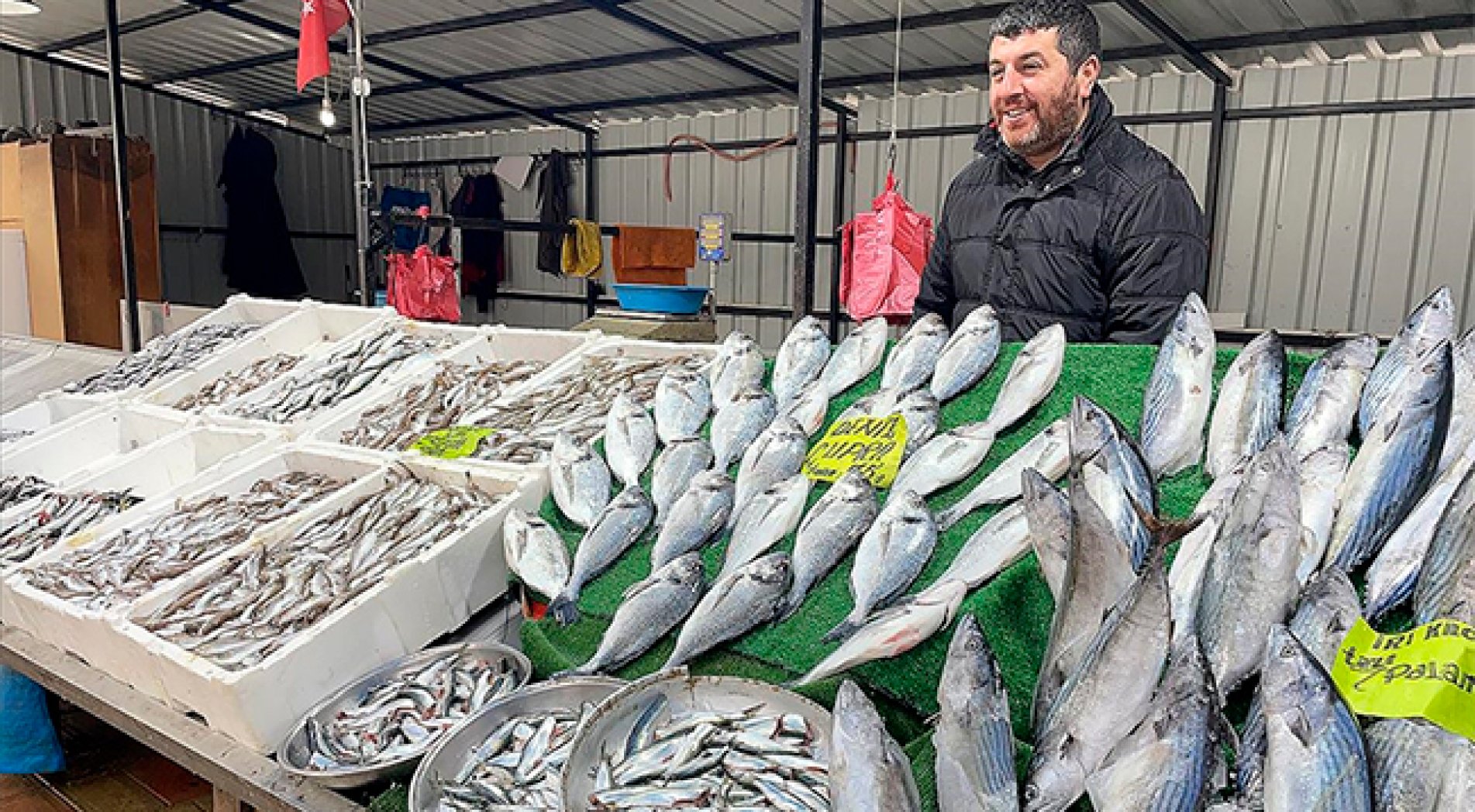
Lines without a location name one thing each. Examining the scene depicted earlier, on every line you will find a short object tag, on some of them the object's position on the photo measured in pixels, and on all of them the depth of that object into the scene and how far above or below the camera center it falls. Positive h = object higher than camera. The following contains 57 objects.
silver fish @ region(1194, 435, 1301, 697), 1.11 -0.37
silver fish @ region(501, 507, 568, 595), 1.97 -0.64
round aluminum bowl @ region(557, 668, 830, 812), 1.32 -0.69
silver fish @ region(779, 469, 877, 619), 1.67 -0.49
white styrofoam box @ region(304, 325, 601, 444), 3.14 -0.34
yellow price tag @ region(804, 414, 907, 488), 1.86 -0.38
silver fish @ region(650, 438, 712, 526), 2.09 -0.47
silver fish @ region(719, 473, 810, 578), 1.77 -0.49
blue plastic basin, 5.48 -0.21
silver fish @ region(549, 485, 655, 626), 1.89 -0.59
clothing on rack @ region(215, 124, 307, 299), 14.24 +0.43
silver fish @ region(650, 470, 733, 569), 1.88 -0.52
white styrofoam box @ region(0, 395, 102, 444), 4.02 -0.74
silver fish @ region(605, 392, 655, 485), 2.25 -0.44
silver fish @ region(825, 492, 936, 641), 1.54 -0.48
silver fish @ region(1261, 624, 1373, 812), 0.85 -0.44
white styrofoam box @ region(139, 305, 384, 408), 3.77 -0.40
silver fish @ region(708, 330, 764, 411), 2.38 -0.27
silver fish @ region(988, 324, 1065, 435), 1.83 -0.21
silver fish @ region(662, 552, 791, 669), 1.60 -0.60
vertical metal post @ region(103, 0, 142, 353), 6.00 +0.27
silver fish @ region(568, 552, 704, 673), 1.69 -0.65
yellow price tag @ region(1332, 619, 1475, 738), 0.86 -0.39
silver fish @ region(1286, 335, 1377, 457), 1.46 -0.19
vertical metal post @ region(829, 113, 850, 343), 10.38 +1.10
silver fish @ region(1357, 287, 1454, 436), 1.38 -0.10
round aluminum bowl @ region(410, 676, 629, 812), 1.46 -0.79
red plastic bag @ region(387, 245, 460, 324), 7.85 -0.23
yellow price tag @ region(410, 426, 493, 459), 2.52 -0.51
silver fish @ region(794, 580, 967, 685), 1.39 -0.54
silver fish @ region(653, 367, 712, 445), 2.32 -0.36
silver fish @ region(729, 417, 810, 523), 1.95 -0.41
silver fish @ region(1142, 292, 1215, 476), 1.58 -0.21
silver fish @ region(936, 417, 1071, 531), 1.62 -0.35
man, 2.33 +0.18
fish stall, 1.03 -0.51
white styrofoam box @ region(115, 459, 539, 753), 1.78 -0.80
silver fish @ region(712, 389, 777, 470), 2.13 -0.37
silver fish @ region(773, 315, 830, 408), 2.32 -0.24
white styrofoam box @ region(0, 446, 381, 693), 2.10 -0.83
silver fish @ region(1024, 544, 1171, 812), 1.02 -0.46
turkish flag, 4.70 +1.07
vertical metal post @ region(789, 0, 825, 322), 4.07 +0.48
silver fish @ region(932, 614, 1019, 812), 1.05 -0.54
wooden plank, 1.64 -1.00
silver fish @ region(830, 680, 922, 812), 1.08 -0.59
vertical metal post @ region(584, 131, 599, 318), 12.70 +0.78
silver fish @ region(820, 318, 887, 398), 2.25 -0.22
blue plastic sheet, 2.85 -1.53
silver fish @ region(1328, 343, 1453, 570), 1.24 -0.26
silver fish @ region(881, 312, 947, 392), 2.09 -0.20
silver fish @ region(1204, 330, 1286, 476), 1.53 -0.21
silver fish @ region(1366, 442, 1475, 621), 1.13 -0.34
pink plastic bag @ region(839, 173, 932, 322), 5.02 +0.06
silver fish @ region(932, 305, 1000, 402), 2.01 -0.19
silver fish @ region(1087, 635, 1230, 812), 0.91 -0.47
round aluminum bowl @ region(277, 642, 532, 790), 1.57 -0.88
